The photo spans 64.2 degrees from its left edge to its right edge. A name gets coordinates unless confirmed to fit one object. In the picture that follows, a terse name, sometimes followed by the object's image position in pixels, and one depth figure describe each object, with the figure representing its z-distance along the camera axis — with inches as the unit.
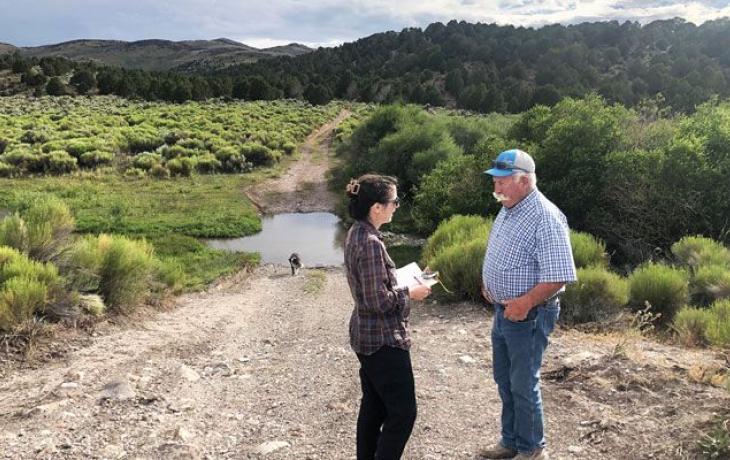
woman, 133.1
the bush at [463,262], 382.6
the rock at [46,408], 202.8
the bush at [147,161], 1122.4
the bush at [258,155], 1261.1
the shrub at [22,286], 266.4
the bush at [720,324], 257.1
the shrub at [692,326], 280.7
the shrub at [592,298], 333.4
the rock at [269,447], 185.5
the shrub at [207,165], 1154.7
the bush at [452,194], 665.0
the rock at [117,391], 220.1
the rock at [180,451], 178.9
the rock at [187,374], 251.1
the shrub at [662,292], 355.6
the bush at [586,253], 422.6
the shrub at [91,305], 314.3
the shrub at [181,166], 1112.6
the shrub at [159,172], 1087.6
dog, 588.7
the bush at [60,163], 1068.5
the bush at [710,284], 350.6
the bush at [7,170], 1016.9
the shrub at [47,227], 344.8
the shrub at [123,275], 343.9
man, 141.0
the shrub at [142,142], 1281.9
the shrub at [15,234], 339.4
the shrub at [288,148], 1388.7
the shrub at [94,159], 1117.7
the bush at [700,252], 402.6
